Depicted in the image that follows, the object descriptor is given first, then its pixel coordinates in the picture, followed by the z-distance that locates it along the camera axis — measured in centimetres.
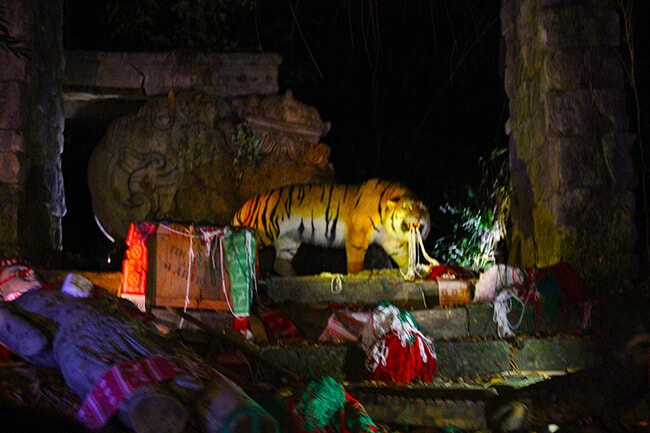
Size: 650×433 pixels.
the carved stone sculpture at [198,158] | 973
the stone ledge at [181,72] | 991
